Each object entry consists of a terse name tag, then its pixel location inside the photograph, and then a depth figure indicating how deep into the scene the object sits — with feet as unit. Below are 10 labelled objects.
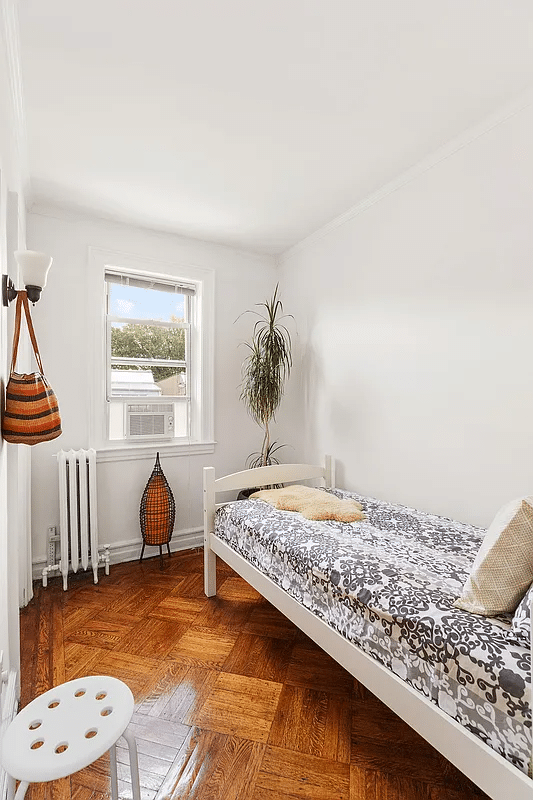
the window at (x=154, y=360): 10.47
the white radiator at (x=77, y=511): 8.97
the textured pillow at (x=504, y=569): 4.04
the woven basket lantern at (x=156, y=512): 9.98
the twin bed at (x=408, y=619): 3.28
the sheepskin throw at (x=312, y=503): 7.42
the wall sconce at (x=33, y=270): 4.97
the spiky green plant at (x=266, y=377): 10.82
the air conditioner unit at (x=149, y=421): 10.56
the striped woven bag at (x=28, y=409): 4.83
